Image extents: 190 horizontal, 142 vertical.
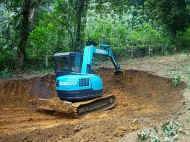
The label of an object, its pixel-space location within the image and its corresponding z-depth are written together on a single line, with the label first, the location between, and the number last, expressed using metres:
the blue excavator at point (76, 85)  5.77
